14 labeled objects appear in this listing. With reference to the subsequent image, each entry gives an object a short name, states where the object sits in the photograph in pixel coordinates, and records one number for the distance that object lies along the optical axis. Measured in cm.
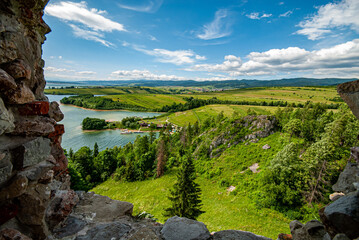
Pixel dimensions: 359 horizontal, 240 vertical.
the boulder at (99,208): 500
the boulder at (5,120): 298
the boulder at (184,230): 418
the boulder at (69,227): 406
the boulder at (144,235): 409
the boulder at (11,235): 290
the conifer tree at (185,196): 1905
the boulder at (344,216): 319
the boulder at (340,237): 314
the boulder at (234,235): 434
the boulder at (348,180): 431
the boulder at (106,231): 404
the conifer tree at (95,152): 5846
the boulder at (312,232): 392
